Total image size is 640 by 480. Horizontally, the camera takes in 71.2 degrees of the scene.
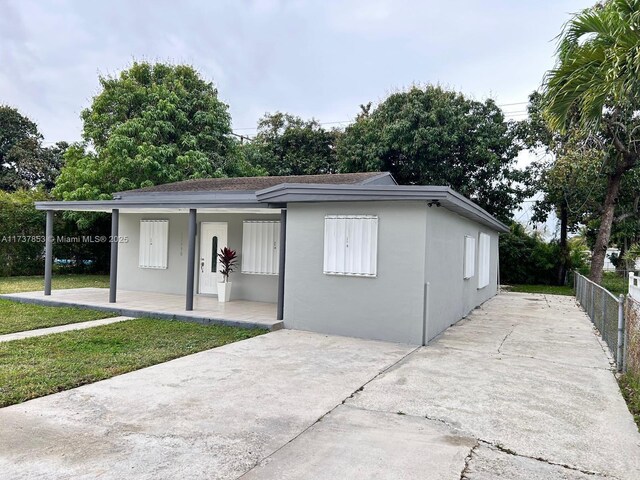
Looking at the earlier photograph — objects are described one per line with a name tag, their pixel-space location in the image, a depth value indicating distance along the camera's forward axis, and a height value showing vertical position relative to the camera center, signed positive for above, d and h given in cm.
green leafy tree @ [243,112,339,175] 2500 +569
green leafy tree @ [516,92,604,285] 1500 +312
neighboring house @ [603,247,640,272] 1309 +27
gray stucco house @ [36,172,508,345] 745 +3
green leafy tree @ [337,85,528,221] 1956 +488
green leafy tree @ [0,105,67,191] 2900 +572
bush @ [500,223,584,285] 2173 -6
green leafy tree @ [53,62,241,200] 1736 +471
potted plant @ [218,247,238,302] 1069 -58
